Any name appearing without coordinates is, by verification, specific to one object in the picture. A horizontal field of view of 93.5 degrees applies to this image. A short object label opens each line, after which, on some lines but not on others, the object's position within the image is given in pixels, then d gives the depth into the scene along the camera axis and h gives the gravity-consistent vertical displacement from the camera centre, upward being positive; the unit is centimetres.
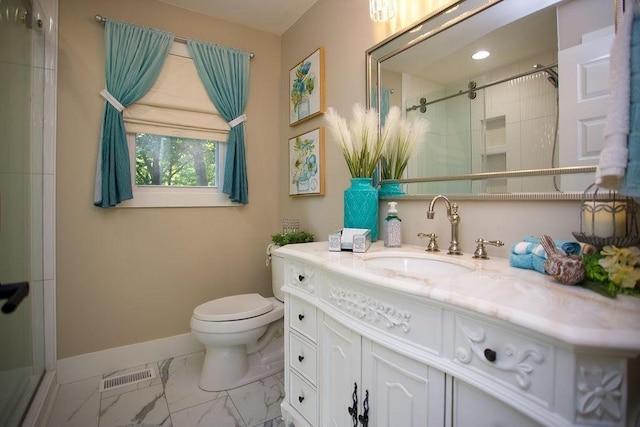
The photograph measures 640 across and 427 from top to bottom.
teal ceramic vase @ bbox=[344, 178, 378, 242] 138 +4
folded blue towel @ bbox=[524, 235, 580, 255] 77 -9
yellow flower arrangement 59 -12
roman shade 196 +72
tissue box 120 -11
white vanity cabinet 48 -29
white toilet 162 -69
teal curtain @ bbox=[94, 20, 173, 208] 181 +73
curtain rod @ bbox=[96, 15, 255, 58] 182 +118
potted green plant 198 -17
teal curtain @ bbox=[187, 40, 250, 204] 213 +88
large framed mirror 87 +42
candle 73 -1
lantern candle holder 72 -2
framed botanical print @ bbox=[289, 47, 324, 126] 190 +85
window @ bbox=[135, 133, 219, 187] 203 +36
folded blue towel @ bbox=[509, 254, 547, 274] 80 -14
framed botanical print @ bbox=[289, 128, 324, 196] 192 +34
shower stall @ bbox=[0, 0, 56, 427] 125 +8
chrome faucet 114 -2
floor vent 174 -100
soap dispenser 128 -7
